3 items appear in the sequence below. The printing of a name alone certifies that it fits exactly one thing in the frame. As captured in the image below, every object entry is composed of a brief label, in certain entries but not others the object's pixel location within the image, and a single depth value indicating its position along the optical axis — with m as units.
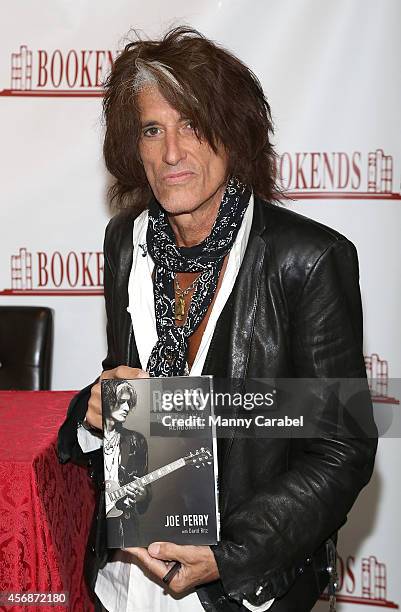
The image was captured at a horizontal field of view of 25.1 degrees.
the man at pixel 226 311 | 1.52
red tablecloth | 1.63
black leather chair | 2.99
